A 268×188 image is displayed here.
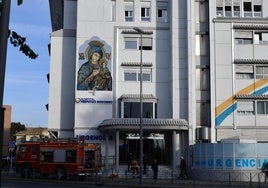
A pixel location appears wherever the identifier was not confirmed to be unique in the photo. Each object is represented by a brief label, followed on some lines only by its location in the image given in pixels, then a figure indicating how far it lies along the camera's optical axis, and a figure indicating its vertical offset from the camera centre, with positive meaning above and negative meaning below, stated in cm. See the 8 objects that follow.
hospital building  4191 +766
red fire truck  3322 +3
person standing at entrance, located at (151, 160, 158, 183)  3459 -55
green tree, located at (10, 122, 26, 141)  10916 +721
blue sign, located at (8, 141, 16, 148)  4312 +128
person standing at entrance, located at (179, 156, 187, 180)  3500 -61
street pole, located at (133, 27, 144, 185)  2985 +26
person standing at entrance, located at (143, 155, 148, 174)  3809 -38
